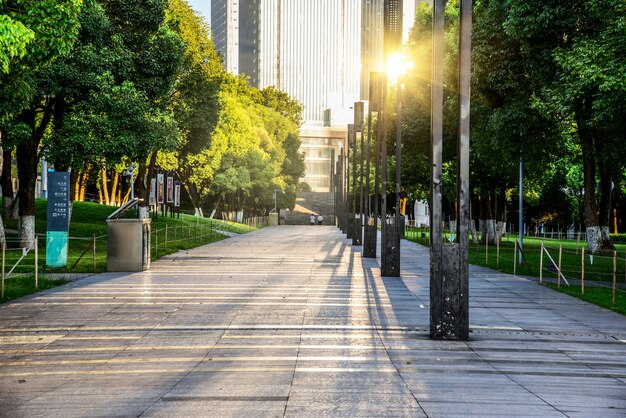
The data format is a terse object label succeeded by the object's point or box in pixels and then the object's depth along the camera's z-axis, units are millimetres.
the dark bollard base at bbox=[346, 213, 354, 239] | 57150
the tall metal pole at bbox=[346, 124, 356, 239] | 56969
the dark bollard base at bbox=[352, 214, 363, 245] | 44738
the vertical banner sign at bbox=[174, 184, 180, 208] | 59688
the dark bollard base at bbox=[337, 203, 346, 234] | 71125
